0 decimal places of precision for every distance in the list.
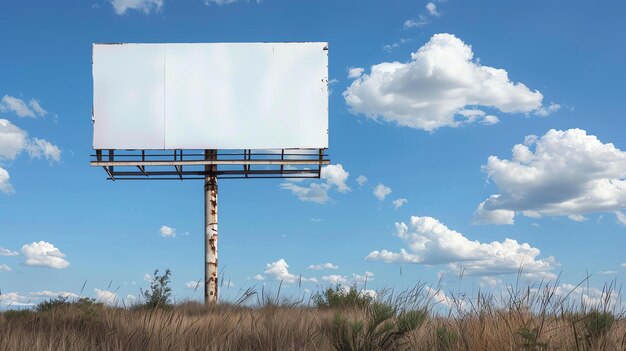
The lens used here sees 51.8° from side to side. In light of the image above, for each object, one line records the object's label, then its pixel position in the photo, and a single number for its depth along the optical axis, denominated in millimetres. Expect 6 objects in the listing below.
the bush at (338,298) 15240
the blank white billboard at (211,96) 19391
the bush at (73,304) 11716
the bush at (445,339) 6668
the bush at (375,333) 6828
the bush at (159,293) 15562
